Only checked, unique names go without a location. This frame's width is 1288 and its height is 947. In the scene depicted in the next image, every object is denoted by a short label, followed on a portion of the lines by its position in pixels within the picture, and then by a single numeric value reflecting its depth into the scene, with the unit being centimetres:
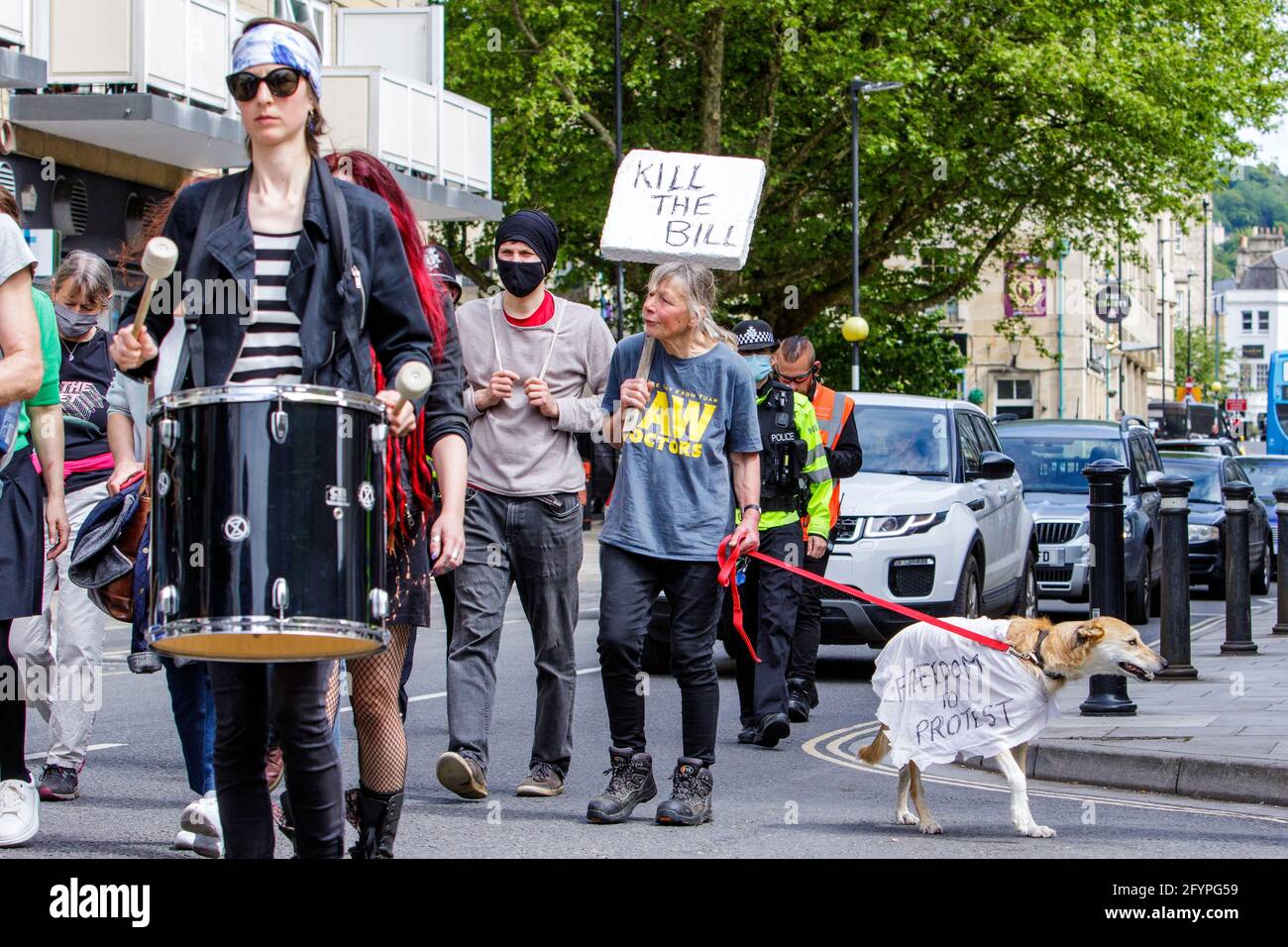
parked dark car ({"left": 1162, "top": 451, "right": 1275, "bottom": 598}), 2156
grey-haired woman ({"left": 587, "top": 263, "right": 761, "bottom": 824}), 682
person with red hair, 455
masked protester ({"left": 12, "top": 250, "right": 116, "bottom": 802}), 706
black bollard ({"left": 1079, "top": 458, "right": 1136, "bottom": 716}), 969
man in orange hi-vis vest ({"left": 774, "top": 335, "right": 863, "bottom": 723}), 990
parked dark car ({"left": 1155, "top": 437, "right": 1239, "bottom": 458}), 2894
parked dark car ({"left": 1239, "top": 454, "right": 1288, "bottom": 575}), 2620
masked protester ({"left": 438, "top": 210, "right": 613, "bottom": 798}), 709
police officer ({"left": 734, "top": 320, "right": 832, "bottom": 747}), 898
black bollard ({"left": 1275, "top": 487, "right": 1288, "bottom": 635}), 1611
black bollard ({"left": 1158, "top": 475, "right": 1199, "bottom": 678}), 1138
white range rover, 1166
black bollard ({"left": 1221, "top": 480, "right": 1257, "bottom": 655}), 1388
